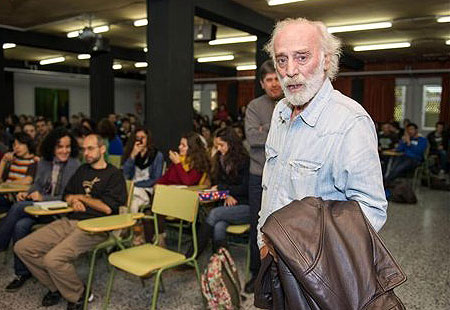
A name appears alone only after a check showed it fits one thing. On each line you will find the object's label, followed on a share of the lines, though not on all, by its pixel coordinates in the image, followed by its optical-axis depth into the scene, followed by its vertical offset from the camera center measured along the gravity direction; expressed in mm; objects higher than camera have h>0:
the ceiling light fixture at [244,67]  15817 +1940
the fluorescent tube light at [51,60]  14438 +1913
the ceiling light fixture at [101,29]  8788 +1825
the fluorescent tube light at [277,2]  6414 +1789
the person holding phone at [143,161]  4719 -508
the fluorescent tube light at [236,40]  9805 +1861
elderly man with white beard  1207 -48
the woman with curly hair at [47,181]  3623 -612
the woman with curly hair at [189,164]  4246 -480
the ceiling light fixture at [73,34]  9470 +1858
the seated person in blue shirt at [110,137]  6121 -314
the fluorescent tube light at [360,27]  8086 +1835
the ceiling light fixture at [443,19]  7508 +1852
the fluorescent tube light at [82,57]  13245 +1895
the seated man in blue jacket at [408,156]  7957 -664
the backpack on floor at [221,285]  2785 -1119
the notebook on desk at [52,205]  3166 -692
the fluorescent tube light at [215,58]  13430 +1928
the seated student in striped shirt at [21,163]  4438 -530
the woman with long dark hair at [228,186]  3490 -618
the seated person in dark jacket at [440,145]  10016 -572
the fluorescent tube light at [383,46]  10570 +1906
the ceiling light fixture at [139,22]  8152 +1829
